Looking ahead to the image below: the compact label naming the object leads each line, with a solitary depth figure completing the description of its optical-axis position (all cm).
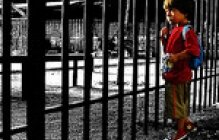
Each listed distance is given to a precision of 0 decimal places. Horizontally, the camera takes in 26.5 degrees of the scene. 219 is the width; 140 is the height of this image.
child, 370
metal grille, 240
